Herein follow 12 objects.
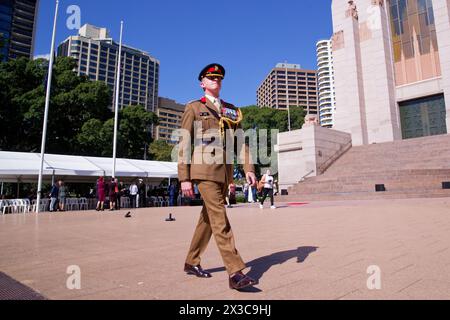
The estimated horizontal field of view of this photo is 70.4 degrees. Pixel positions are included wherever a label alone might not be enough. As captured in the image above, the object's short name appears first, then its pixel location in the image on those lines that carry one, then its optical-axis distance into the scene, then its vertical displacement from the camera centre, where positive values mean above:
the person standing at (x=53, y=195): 17.31 +0.38
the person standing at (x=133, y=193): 21.20 +0.55
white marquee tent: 17.95 +2.20
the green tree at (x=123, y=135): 31.52 +7.13
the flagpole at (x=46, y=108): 17.19 +5.16
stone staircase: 16.06 +1.46
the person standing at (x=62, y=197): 17.94 +0.27
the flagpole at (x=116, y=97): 20.25 +6.87
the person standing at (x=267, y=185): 14.76 +0.73
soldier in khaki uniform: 3.18 +0.42
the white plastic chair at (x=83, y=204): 20.43 -0.15
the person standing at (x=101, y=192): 17.23 +0.51
